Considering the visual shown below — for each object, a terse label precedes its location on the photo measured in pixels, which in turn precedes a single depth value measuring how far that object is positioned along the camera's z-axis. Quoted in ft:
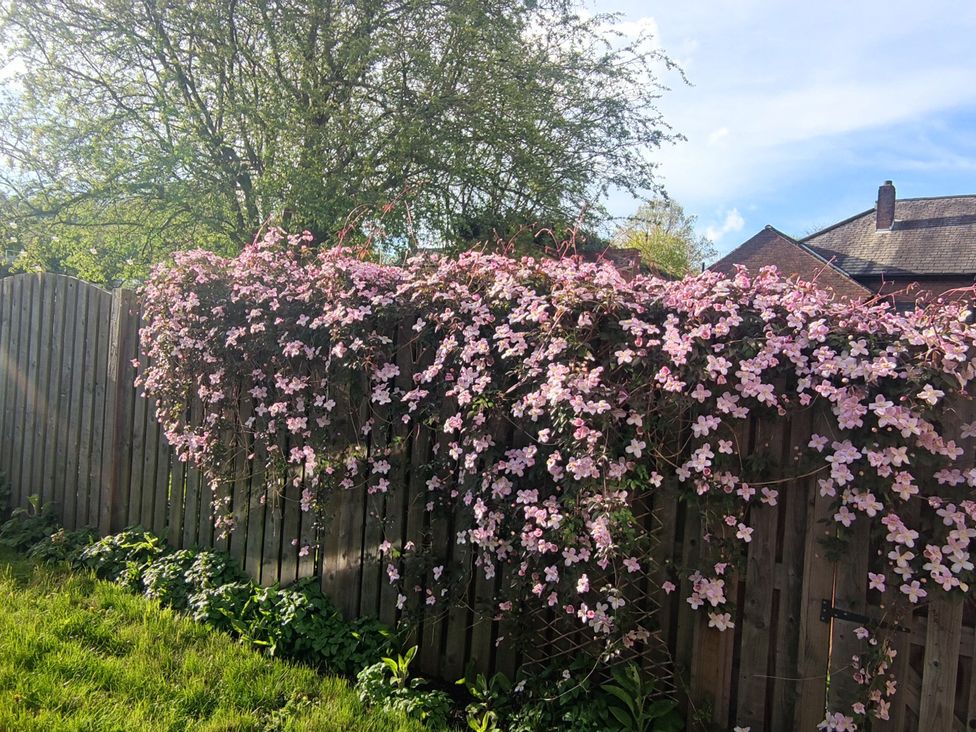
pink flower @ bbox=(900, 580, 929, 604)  7.21
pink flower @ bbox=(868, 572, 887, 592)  7.43
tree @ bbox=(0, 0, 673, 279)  28.81
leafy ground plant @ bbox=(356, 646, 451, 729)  9.08
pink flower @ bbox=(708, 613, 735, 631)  8.23
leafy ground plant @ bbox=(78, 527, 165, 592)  13.73
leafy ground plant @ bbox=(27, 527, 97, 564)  14.69
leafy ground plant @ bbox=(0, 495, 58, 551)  15.75
